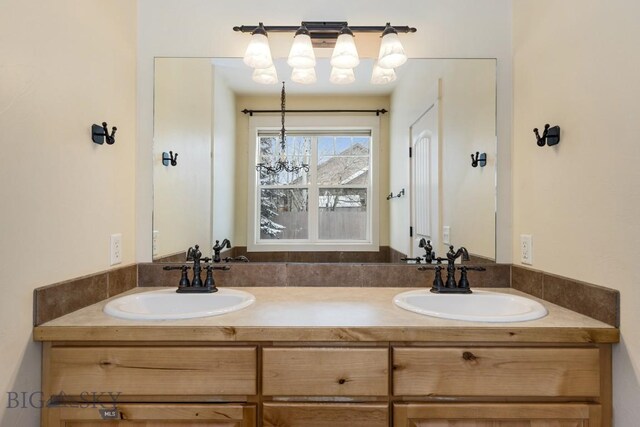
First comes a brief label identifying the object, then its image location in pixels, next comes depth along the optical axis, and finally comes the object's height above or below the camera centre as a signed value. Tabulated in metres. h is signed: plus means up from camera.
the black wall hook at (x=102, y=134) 1.33 +0.30
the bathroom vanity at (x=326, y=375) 1.07 -0.47
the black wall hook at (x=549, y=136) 1.31 +0.30
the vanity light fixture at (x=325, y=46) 1.61 +0.73
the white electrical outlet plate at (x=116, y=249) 1.48 -0.14
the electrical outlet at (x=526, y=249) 1.51 -0.14
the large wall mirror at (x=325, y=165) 1.69 +0.24
